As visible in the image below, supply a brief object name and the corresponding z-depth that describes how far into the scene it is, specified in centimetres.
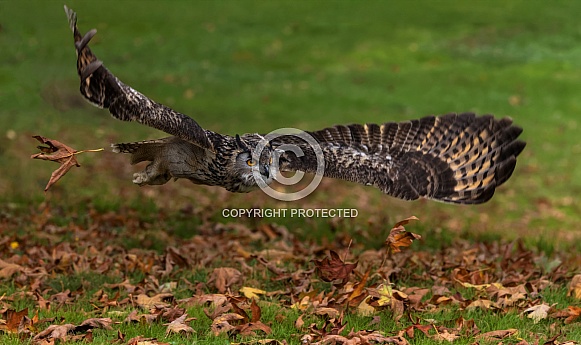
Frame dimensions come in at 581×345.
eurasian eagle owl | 1251
